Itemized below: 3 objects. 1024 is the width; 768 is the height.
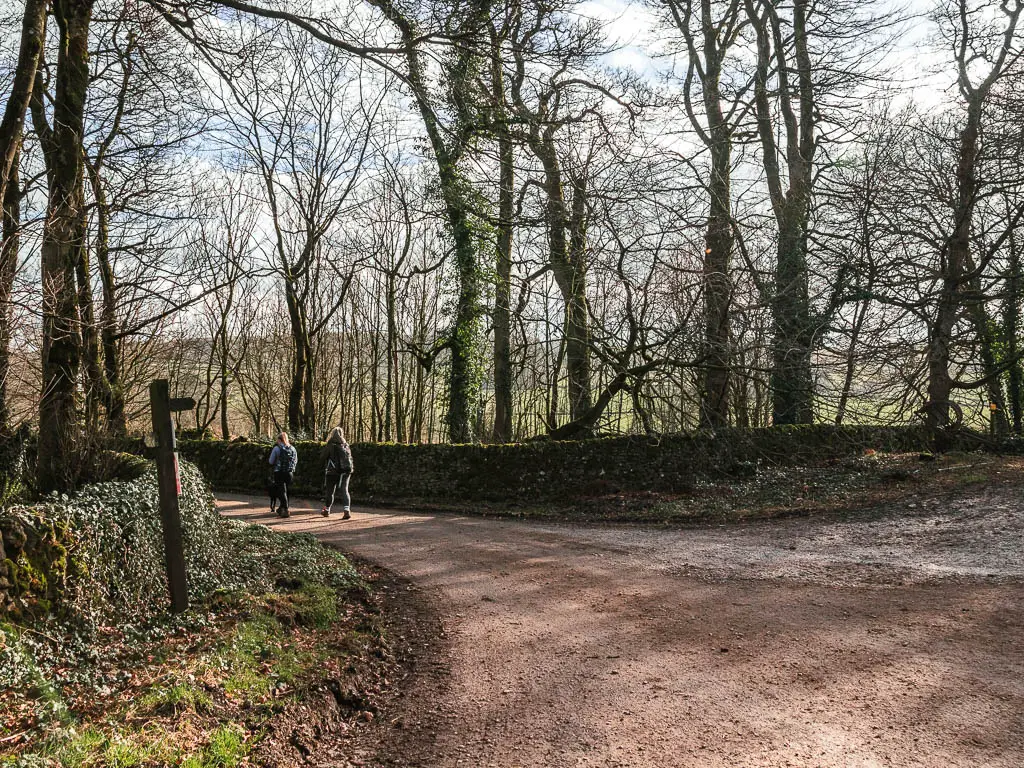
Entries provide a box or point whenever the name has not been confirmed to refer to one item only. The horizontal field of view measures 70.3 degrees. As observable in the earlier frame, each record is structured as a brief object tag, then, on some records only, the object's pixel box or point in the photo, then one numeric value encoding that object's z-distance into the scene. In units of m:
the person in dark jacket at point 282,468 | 14.67
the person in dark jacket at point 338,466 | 14.41
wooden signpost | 6.54
